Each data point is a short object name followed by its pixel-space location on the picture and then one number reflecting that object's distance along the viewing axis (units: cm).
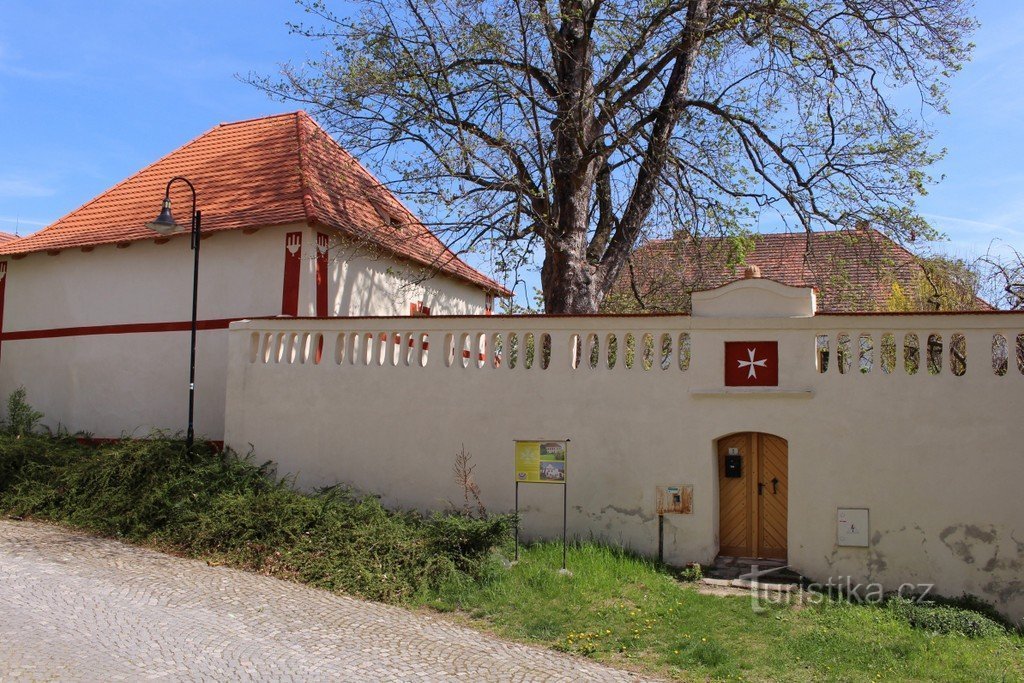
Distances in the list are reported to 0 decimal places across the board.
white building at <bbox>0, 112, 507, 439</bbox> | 1591
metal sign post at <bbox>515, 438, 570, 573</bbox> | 1116
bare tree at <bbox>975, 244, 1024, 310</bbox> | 1473
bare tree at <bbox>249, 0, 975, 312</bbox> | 1504
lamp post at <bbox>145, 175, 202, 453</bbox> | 1307
